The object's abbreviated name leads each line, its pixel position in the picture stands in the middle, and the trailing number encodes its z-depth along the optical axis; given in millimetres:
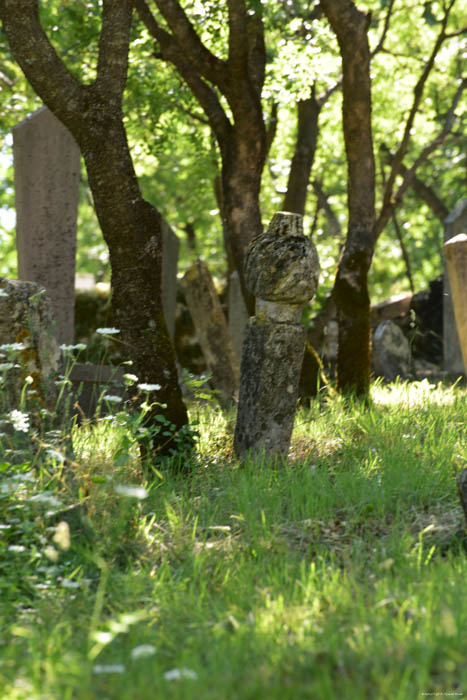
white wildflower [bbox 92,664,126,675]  5570
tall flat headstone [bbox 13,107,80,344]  17047
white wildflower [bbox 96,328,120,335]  9393
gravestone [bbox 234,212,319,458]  11789
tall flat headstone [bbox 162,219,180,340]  20312
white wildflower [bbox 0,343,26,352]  8719
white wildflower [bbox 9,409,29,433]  8591
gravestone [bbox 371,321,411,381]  21891
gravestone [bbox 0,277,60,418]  9875
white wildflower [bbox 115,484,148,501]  6969
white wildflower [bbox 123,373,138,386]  9587
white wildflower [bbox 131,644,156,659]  5547
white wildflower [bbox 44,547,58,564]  6844
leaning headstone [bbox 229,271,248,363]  22547
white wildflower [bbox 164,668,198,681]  5531
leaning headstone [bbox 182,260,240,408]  18453
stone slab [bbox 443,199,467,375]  22531
